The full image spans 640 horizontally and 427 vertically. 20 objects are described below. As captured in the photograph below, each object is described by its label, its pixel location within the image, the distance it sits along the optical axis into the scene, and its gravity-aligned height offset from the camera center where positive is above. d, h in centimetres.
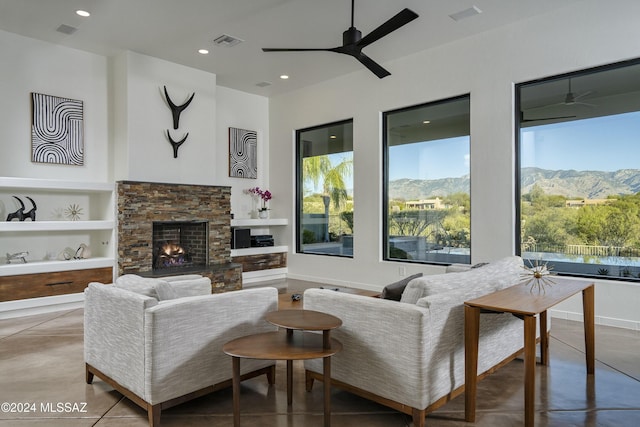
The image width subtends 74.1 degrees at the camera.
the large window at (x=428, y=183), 564 +46
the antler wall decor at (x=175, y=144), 618 +106
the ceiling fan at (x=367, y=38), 353 +163
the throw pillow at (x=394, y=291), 267 -47
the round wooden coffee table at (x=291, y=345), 216 -70
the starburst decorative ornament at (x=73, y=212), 569 +6
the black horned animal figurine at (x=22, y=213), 511 +4
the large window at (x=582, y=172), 439 +49
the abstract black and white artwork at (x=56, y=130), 537 +113
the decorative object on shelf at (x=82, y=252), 560 -48
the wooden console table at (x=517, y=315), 220 -54
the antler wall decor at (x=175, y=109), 614 +158
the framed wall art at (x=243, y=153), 748 +114
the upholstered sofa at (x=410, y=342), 225 -72
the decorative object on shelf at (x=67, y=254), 557 -50
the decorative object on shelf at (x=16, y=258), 506 -50
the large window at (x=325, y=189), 696 +46
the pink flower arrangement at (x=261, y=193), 775 +42
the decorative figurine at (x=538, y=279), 290 -46
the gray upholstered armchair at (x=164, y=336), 229 -71
